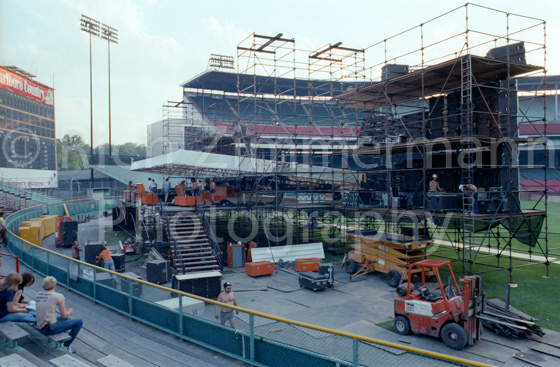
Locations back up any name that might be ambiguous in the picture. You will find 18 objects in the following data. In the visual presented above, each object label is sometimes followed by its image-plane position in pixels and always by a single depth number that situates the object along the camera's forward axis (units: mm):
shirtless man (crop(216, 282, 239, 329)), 8477
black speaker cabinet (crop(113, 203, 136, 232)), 28616
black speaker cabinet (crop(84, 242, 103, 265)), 17844
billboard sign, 42688
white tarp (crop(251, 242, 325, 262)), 20875
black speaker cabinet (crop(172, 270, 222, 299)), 13098
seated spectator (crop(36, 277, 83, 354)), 7172
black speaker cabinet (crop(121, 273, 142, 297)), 10000
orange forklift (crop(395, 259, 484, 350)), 10133
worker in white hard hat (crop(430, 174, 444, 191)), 17328
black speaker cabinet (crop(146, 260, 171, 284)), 16078
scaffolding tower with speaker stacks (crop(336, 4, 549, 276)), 16328
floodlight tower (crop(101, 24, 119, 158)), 60822
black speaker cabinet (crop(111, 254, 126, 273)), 17375
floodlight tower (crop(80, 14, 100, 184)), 58375
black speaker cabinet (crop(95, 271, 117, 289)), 10836
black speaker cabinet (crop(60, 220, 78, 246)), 22766
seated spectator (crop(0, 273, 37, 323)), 7309
